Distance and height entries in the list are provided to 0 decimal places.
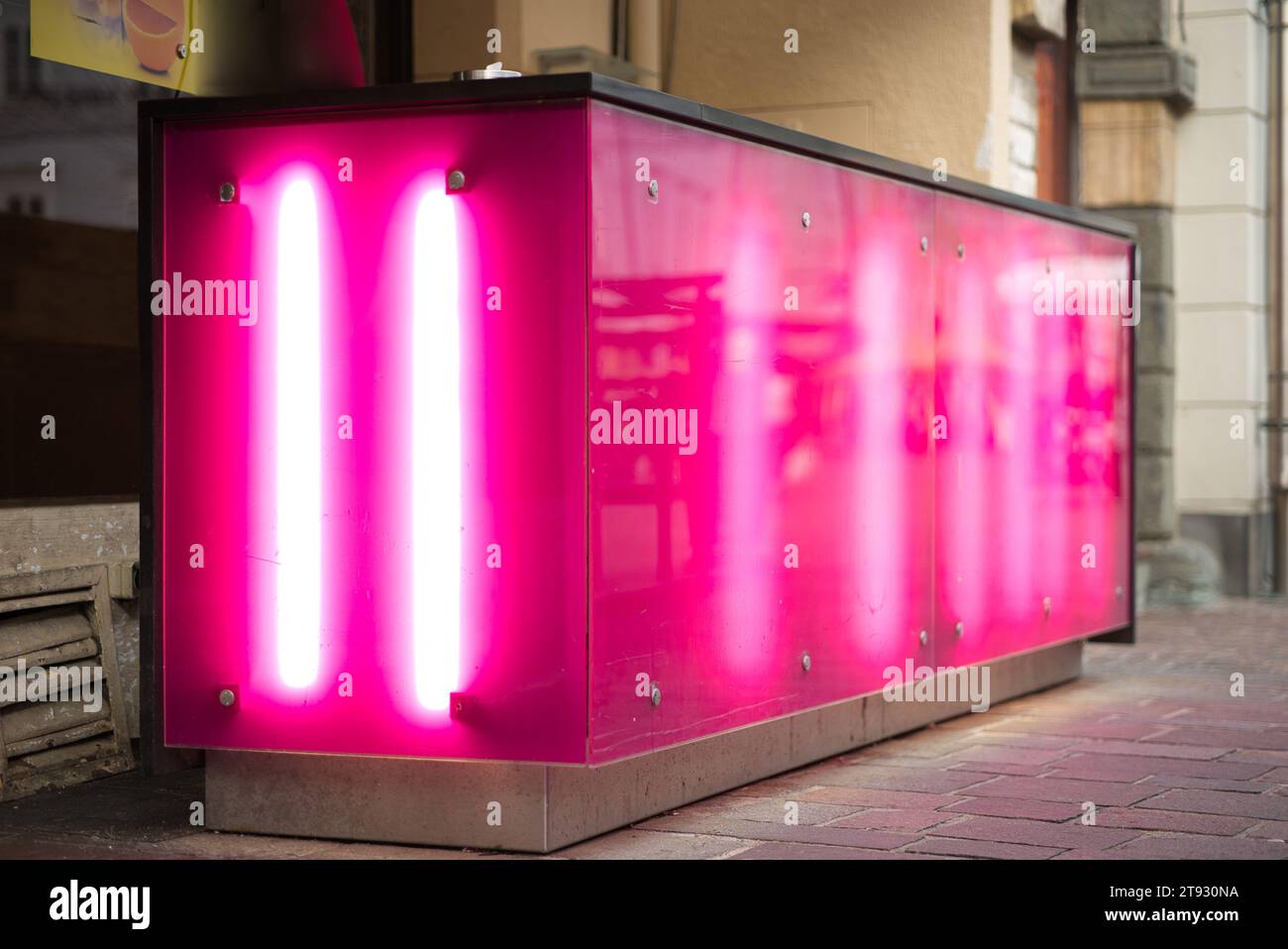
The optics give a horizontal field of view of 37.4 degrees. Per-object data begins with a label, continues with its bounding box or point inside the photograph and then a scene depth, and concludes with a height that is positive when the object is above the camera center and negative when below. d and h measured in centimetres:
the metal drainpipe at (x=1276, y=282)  1476 +119
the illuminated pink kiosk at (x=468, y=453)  546 -4
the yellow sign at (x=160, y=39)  703 +156
